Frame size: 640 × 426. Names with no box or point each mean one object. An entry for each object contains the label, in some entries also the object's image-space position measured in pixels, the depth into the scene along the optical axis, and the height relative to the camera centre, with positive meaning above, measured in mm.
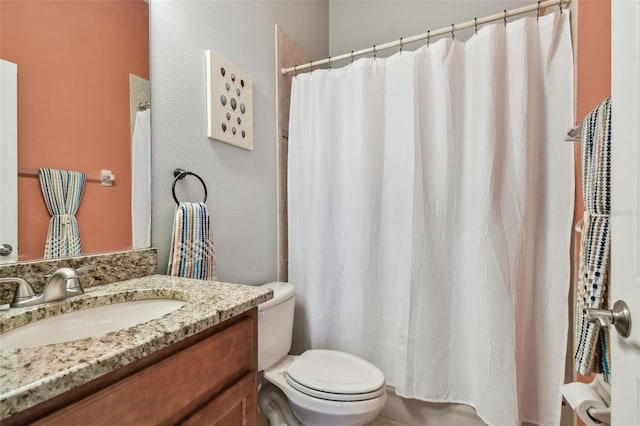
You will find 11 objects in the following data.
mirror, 739 +318
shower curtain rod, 1260 +850
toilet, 1163 -714
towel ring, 1109 +135
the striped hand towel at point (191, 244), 1043 -121
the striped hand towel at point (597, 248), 696 -91
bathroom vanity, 401 -260
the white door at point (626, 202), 507 +14
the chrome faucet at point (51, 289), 672 -185
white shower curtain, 1277 -22
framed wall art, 1251 +487
